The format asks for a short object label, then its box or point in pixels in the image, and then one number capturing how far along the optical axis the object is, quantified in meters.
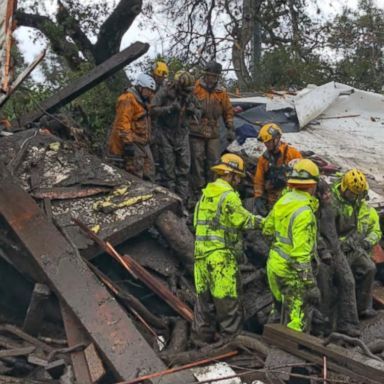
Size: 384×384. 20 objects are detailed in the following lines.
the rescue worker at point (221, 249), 6.69
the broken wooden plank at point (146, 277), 7.46
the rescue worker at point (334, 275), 7.19
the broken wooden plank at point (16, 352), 6.52
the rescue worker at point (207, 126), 10.08
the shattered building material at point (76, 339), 6.27
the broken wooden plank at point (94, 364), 6.19
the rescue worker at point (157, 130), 9.63
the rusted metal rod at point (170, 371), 5.95
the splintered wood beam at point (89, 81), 10.44
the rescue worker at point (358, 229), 7.32
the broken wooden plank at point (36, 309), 7.05
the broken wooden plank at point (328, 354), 5.54
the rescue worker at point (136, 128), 9.36
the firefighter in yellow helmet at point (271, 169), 8.48
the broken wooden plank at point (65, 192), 8.37
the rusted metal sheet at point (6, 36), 7.22
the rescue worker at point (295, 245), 6.21
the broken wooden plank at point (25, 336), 6.82
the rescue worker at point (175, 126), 9.57
